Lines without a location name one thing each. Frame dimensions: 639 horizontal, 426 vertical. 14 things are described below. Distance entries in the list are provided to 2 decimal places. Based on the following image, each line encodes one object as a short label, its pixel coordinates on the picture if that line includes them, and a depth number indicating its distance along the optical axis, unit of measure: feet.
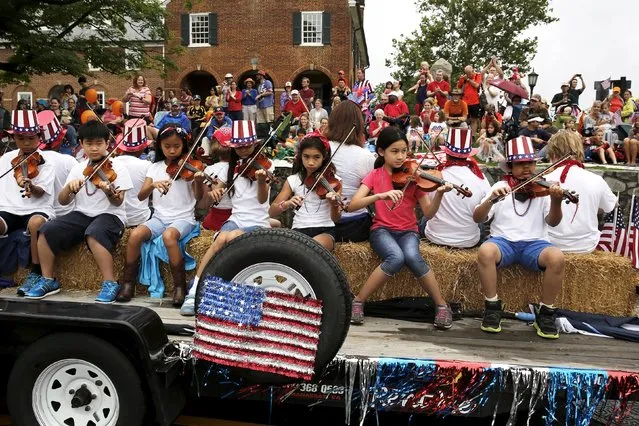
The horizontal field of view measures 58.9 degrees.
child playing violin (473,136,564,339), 12.46
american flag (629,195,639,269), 16.30
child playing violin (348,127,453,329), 12.84
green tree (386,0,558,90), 107.24
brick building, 86.89
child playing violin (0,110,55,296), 15.11
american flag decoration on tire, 8.97
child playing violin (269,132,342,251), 14.10
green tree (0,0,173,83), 47.29
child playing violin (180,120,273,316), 14.60
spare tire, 9.04
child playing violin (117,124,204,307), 14.43
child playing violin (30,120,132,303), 14.34
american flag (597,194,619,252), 16.90
